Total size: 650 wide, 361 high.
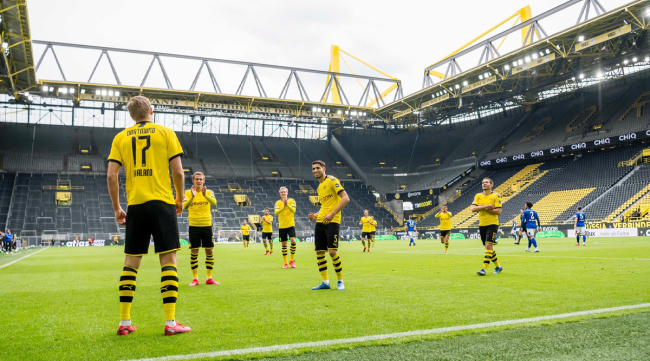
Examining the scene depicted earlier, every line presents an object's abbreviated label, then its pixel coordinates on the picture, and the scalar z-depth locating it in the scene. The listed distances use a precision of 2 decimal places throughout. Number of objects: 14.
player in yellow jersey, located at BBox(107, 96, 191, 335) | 4.40
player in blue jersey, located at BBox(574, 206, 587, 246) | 21.64
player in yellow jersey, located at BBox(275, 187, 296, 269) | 12.53
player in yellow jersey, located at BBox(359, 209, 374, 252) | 22.91
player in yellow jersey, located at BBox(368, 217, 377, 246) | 23.14
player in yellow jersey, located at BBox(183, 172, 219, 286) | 9.02
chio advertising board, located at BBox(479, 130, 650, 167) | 37.47
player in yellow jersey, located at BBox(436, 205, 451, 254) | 19.48
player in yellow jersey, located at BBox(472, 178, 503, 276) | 9.55
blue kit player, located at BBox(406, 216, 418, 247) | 28.43
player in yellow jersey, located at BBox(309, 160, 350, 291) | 7.55
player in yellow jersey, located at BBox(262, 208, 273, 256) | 18.48
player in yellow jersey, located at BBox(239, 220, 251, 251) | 27.64
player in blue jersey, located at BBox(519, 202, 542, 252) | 17.86
